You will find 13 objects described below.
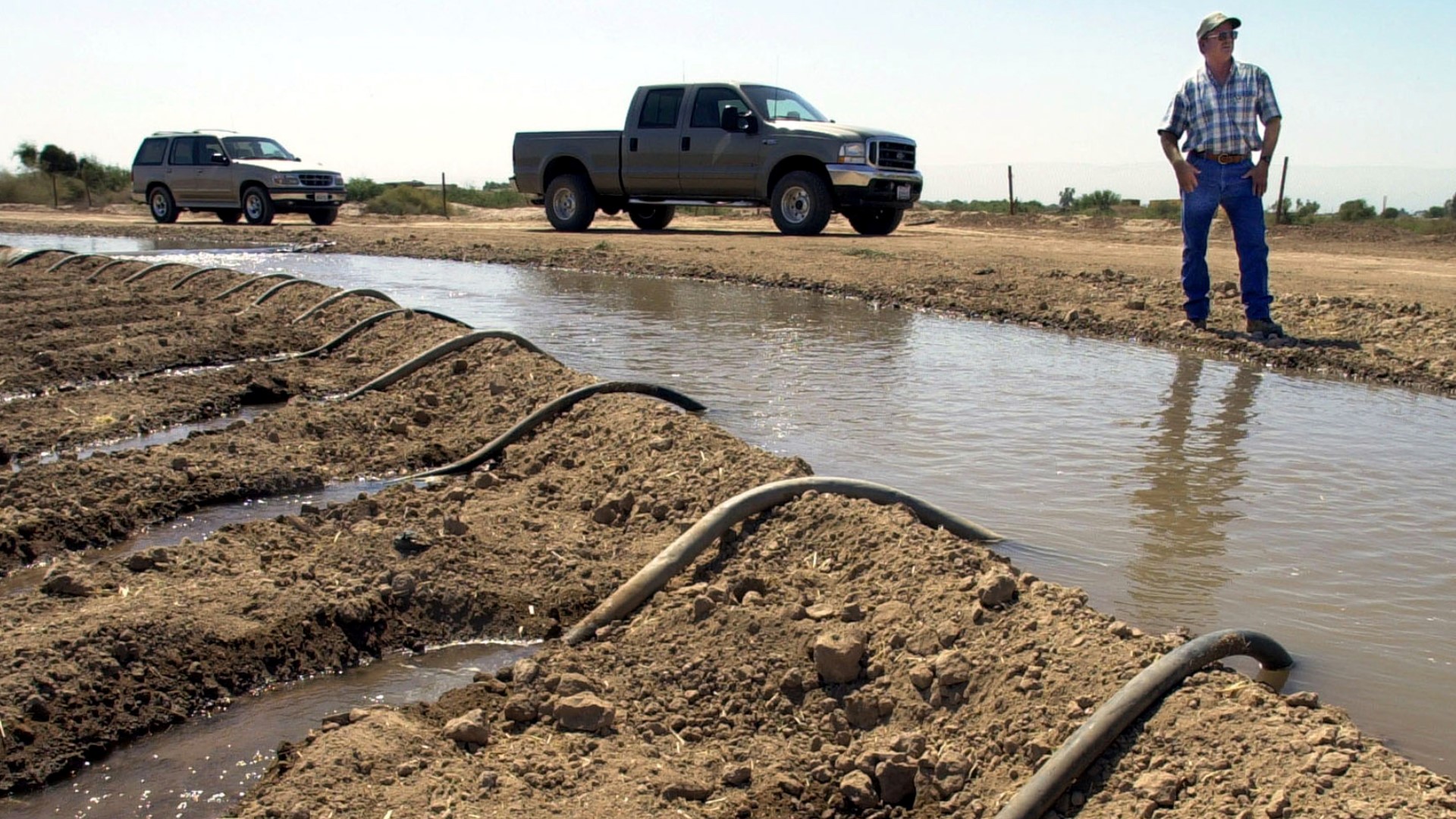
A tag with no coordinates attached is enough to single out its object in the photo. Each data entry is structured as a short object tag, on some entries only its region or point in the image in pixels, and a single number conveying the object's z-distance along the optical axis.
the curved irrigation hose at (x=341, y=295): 9.45
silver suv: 21.69
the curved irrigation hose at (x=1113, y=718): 2.60
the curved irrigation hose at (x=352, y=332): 8.39
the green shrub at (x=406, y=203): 33.66
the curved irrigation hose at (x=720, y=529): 3.76
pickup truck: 15.91
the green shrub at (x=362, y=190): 40.78
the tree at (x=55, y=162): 37.19
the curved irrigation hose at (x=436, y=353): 7.12
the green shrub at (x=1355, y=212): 26.81
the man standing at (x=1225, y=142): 8.08
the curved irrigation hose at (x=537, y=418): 5.56
